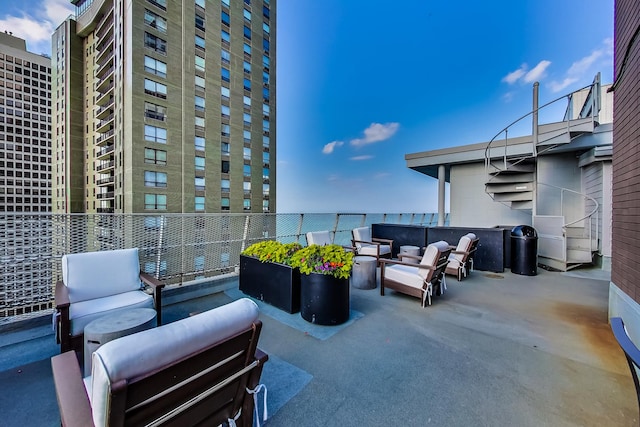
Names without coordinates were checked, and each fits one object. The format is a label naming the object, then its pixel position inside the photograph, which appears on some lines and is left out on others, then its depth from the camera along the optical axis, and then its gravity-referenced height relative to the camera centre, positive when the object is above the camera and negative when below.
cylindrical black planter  3.11 -1.12
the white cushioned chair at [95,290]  2.24 -0.86
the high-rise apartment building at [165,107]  20.83 +10.18
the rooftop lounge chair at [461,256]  5.11 -0.97
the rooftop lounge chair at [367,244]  6.15 -0.88
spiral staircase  5.98 +0.71
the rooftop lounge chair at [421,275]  3.77 -1.03
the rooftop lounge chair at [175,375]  0.85 -0.67
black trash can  5.79 -0.93
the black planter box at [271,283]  3.48 -1.09
